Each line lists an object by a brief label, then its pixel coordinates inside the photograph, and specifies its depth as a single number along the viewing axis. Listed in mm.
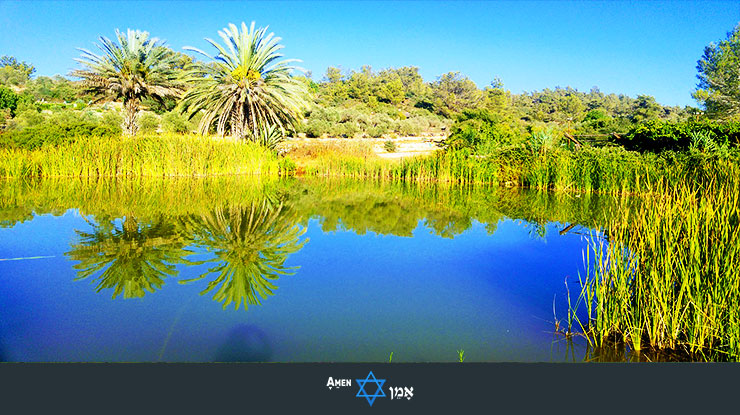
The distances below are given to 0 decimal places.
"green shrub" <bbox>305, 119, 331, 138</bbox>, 21812
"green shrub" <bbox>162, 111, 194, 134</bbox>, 20516
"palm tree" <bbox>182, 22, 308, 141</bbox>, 15133
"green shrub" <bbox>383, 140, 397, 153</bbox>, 18484
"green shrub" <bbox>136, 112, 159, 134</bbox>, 20388
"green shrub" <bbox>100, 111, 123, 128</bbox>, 20466
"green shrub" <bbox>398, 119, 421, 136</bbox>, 24062
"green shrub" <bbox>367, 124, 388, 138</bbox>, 22984
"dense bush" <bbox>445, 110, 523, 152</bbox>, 14648
